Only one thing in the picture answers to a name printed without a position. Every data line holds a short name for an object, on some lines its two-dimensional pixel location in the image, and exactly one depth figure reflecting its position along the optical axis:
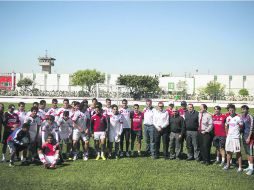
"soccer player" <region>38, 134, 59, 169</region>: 9.95
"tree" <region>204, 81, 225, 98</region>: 75.04
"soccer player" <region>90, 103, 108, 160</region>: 11.07
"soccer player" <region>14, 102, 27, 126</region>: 10.95
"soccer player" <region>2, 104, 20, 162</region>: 10.54
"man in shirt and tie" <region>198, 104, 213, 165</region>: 10.60
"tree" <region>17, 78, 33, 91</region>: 77.75
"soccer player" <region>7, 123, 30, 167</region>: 10.05
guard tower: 117.81
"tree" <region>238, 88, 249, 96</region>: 74.44
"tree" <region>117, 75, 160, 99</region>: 68.88
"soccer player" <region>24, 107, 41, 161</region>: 10.55
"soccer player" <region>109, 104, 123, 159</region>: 11.33
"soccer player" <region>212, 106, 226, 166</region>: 10.65
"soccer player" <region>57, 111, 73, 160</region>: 10.92
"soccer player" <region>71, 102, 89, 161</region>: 10.97
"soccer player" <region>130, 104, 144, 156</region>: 11.86
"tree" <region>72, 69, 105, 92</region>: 80.50
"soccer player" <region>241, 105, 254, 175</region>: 9.53
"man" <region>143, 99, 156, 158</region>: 11.51
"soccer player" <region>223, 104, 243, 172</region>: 9.69
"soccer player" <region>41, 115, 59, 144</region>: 10.47
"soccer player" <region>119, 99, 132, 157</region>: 11.70
